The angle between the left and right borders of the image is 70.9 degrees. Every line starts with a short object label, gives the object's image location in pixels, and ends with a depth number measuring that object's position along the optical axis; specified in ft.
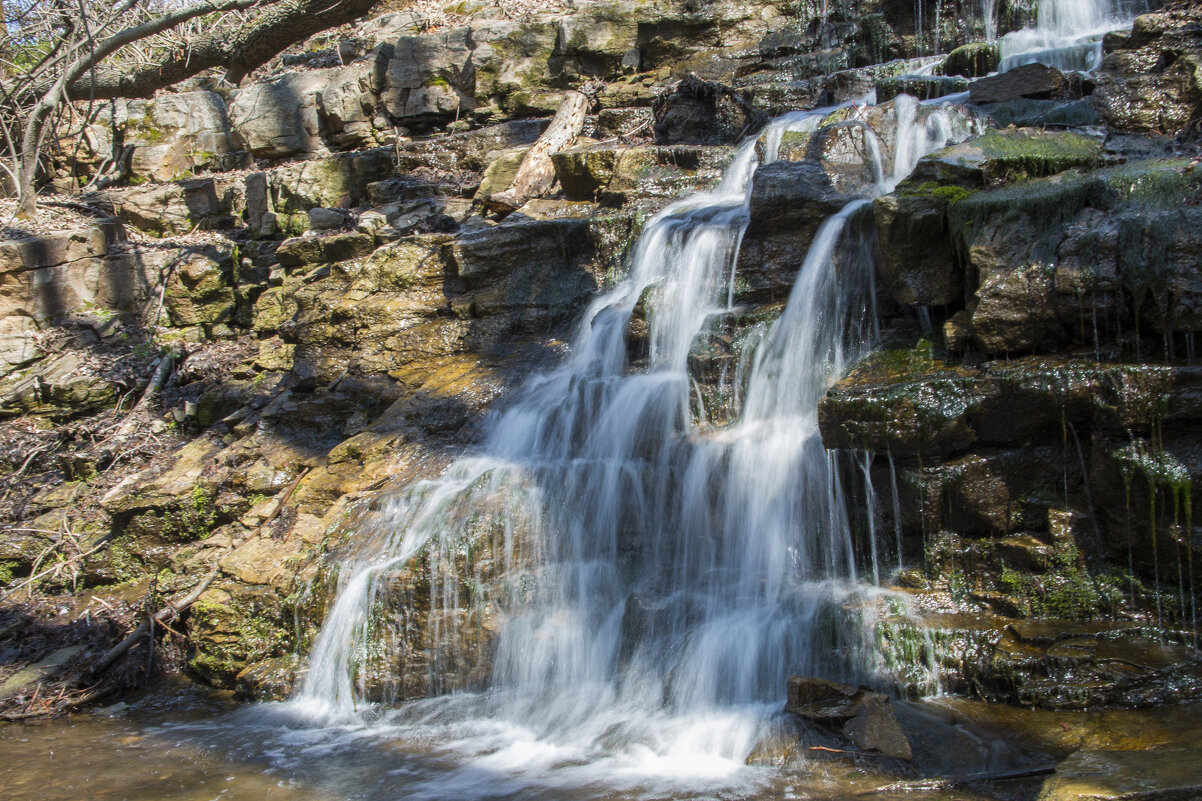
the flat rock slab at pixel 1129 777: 10.78
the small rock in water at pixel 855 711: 13.69
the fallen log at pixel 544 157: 36.91
